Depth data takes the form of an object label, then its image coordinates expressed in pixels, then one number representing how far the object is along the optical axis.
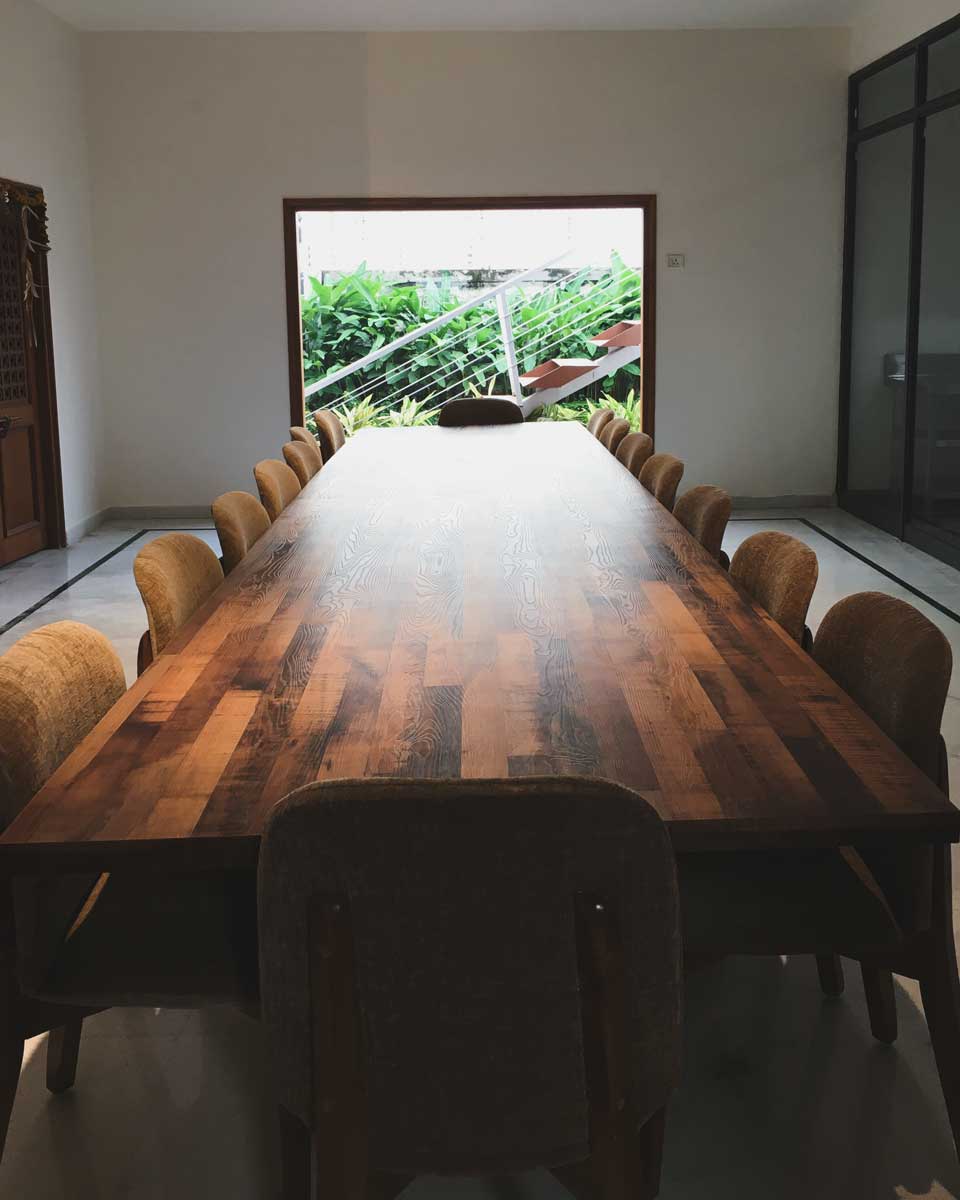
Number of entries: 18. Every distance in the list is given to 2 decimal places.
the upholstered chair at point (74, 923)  1.86
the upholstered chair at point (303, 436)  6.29
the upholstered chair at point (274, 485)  4.41
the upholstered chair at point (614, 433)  6.47
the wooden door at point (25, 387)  7.30
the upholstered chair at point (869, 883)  1.98
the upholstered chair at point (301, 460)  5.36
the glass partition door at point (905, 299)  7.08
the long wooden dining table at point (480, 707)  1.67
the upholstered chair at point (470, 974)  1.38
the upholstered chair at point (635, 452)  5.58
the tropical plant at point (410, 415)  12.19
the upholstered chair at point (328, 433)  6.86
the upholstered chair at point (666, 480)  4.63
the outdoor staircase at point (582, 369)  12.15
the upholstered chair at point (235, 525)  3.59
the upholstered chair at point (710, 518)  3.73
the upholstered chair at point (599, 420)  7.09
